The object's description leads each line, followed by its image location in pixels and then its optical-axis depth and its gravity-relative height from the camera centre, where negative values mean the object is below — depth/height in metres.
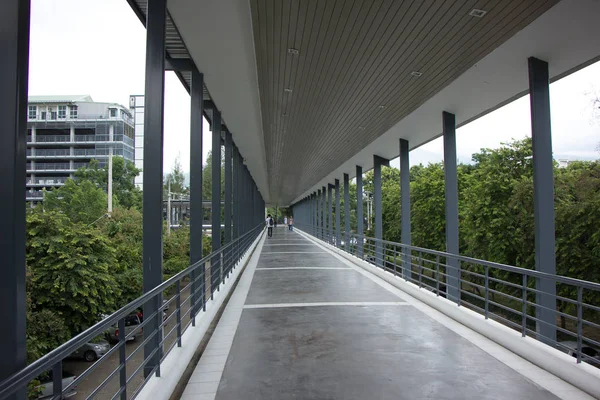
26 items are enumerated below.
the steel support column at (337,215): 18.29 +0.20
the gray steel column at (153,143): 3.88 +0.70
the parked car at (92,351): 16.50 -5.07
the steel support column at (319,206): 27.63 +0.98
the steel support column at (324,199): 27.40 +1.34
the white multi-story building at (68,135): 47.28 +10.30
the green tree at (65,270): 11.31 -1.35
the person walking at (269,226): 30.35 -0.48
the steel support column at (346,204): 19.98 +0.70
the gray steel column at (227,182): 11.89 +1.01
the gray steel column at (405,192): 11.14 +0.71
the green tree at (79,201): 30.75 +1.42
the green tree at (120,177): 52.88 +5.41
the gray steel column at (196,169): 6.57 +0.78
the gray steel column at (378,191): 13.99 +0.93
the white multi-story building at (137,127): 64.50 +13.89
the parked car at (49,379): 13.04 -5.13
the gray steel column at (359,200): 16.54 +0.75
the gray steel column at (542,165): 5.26 +0.65
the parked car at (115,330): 20.03 -5.22
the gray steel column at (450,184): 8.32 +0.67
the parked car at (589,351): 13.09 -4.12
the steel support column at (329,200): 24.06 +1.12
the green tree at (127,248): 16.16 -1.17
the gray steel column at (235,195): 13.69 +0.79
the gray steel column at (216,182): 9.12 +0.80
